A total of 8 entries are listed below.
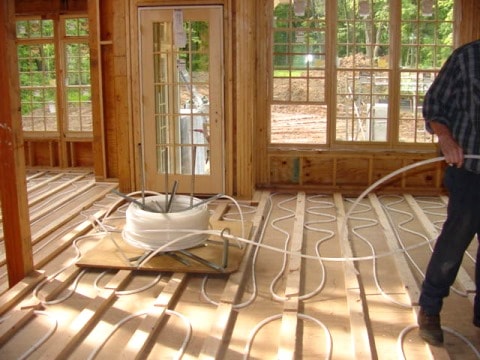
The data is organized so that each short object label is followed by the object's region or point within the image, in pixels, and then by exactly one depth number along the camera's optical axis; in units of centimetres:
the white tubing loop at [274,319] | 302
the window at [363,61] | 665
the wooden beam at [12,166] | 388
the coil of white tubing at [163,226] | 418
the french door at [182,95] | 632
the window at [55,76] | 838
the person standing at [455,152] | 281
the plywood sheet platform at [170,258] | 416
